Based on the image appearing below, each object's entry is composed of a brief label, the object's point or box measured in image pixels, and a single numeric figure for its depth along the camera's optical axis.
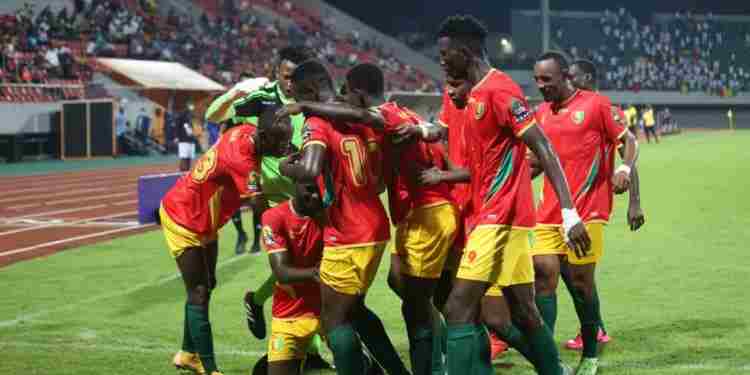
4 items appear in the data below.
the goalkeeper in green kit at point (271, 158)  6.62
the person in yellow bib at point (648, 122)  49.46
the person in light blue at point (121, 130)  32.99
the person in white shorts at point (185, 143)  17.00
